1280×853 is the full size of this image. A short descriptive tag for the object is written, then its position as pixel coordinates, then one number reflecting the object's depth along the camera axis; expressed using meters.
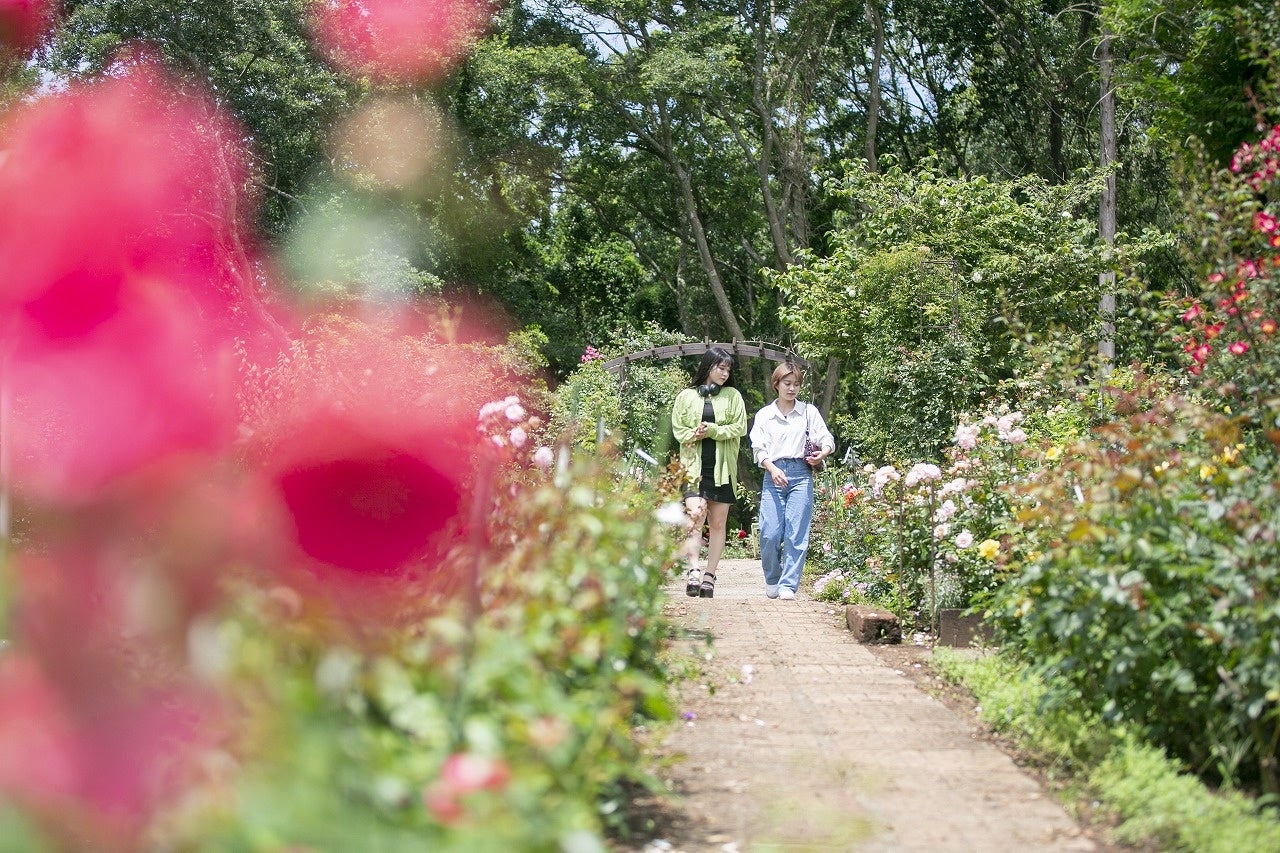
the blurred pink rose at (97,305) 2.16
